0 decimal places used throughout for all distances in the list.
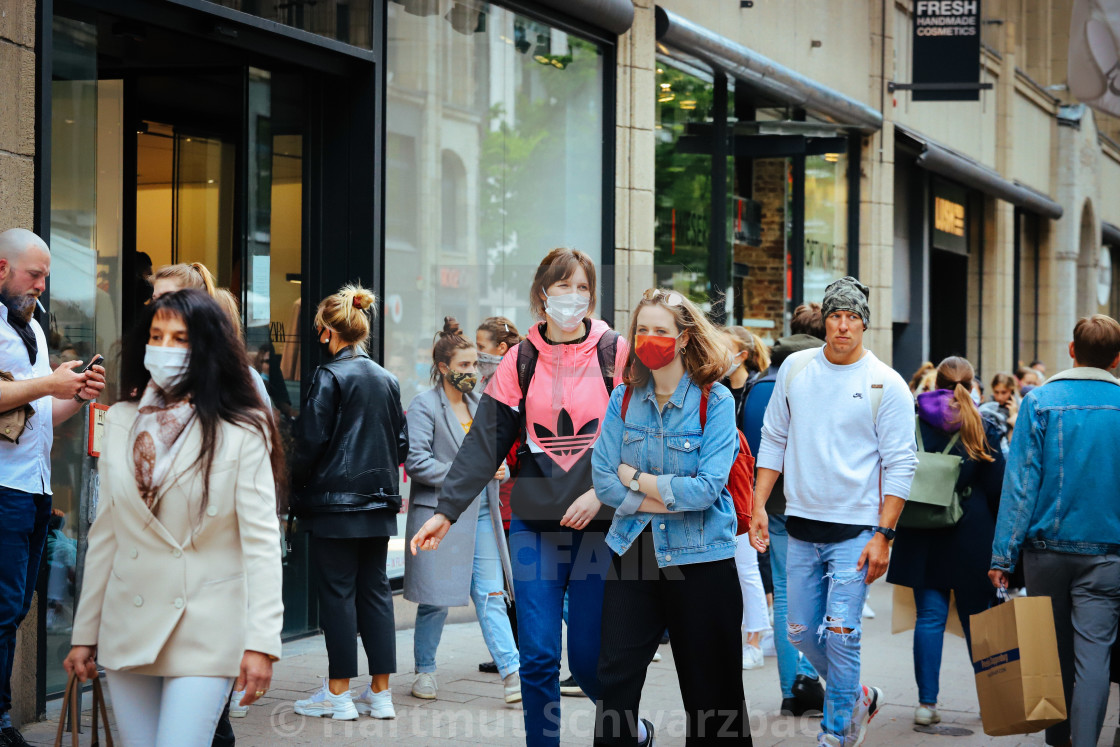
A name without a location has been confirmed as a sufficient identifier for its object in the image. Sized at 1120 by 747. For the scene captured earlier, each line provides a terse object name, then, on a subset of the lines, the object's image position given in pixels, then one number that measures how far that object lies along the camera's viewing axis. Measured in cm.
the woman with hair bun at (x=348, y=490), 1282
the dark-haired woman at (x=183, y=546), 666
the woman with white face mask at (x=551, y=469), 984
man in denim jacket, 1109
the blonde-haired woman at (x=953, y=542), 1338
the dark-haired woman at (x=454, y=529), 1399
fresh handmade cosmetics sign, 3456
